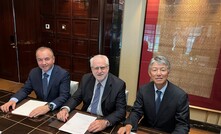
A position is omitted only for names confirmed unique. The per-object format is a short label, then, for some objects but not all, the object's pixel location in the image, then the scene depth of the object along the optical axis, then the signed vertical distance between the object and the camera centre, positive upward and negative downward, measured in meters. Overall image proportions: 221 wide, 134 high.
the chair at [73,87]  1.84 -0.55
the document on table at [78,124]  1.11 -0.61
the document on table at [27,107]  1.32 -0.60
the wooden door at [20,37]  3.67 -0.09
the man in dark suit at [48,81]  1.67 -0.46
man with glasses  1.49 -0.51
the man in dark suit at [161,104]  1.32 -0.52
